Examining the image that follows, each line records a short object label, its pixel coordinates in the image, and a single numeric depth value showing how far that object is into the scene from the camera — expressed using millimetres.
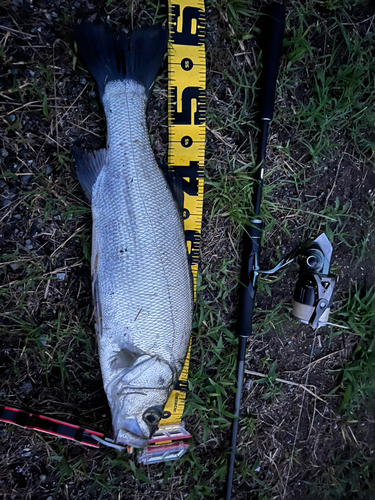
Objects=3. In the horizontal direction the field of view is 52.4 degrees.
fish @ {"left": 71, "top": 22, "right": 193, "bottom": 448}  454
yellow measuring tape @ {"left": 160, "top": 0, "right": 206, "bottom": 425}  518
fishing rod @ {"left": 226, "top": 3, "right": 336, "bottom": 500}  515
